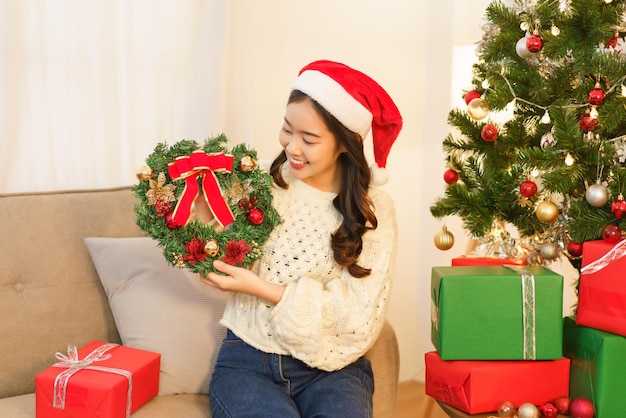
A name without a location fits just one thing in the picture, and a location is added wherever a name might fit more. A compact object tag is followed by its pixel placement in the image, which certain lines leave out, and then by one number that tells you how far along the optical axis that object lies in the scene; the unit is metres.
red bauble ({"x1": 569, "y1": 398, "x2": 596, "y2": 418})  1.62
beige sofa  1.80
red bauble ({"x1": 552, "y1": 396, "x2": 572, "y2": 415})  1.67
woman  1.61
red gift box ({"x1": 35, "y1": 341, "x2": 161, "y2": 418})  1.52
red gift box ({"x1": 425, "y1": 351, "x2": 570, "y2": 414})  1.66
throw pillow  1.81
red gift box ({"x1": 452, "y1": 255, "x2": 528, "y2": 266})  1.89
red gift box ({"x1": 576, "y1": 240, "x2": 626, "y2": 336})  1.60
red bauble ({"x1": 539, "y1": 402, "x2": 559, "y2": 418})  1.66
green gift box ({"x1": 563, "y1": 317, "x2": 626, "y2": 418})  1.59
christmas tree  1.64
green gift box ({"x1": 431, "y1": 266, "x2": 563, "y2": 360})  1.66
